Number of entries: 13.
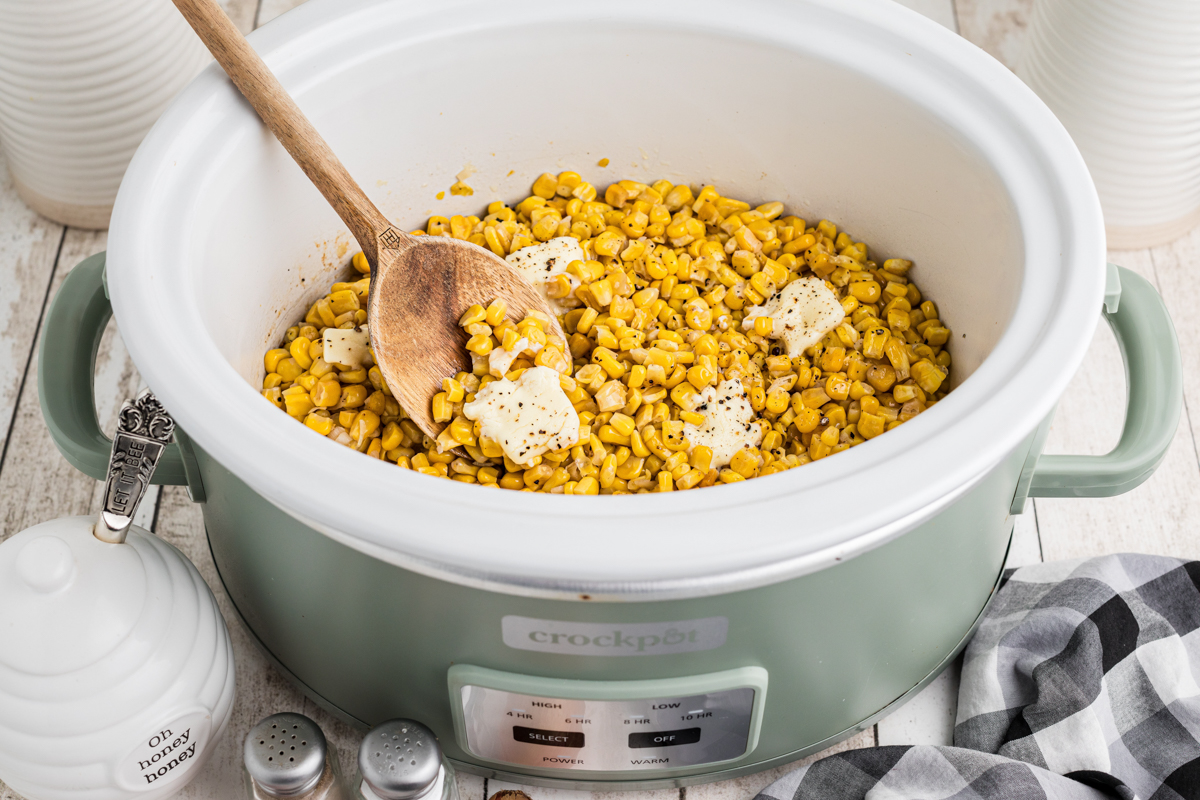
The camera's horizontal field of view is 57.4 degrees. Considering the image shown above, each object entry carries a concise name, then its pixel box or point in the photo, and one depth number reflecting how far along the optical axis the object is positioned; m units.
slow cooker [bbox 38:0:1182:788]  0.90
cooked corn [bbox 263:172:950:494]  1.25
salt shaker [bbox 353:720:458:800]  1.04
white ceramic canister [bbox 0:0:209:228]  1.62
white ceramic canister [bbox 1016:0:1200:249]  1.64
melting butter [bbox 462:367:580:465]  1.19
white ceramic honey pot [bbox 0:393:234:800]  1.05
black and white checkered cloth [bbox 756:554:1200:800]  1.21
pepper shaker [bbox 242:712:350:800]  1.06
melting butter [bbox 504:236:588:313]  1.39
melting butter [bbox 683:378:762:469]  1.26
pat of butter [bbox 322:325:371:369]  1.32
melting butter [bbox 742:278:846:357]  1.37
